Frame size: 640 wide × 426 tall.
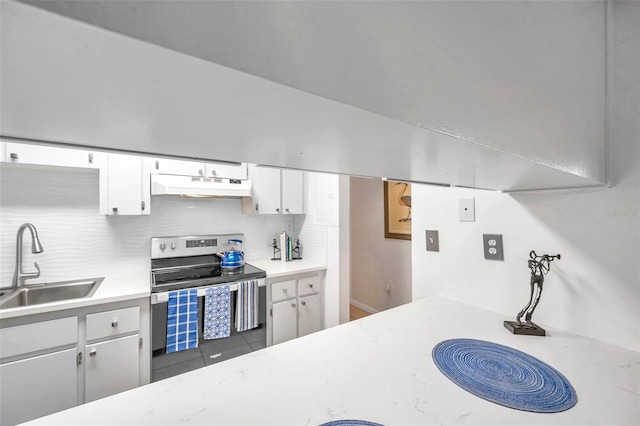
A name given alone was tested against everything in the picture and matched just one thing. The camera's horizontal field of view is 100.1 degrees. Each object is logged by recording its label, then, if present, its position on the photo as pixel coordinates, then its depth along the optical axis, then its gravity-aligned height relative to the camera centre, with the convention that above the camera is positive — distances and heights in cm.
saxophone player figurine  96 -31
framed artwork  312 +5
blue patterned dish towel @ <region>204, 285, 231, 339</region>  194 -72
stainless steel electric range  178 -51
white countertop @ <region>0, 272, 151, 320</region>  138 -49
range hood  200 +23
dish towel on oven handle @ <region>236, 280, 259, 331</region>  206 -71
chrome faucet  174 -24
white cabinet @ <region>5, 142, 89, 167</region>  158 +36
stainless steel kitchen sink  166 -52
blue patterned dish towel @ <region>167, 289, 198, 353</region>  180 -73
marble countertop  57 -43
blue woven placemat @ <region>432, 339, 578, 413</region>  63 -43
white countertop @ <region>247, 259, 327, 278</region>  234 -49
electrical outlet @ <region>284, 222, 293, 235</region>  307 -15
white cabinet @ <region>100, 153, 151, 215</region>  190 +19
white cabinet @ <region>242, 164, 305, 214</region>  257 +22
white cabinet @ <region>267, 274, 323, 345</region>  231 -84
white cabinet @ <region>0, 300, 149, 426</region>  136 -81
